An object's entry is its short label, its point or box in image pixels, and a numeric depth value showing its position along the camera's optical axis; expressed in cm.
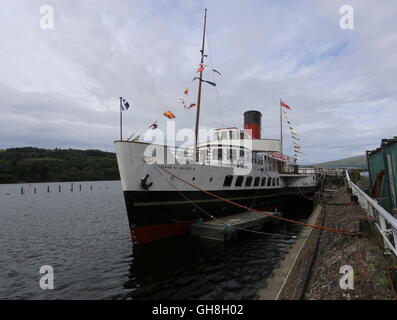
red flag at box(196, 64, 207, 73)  1420
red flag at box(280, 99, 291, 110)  2680
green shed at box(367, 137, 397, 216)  770
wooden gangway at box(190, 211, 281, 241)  1202
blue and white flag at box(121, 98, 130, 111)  1104
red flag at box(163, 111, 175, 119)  1162
